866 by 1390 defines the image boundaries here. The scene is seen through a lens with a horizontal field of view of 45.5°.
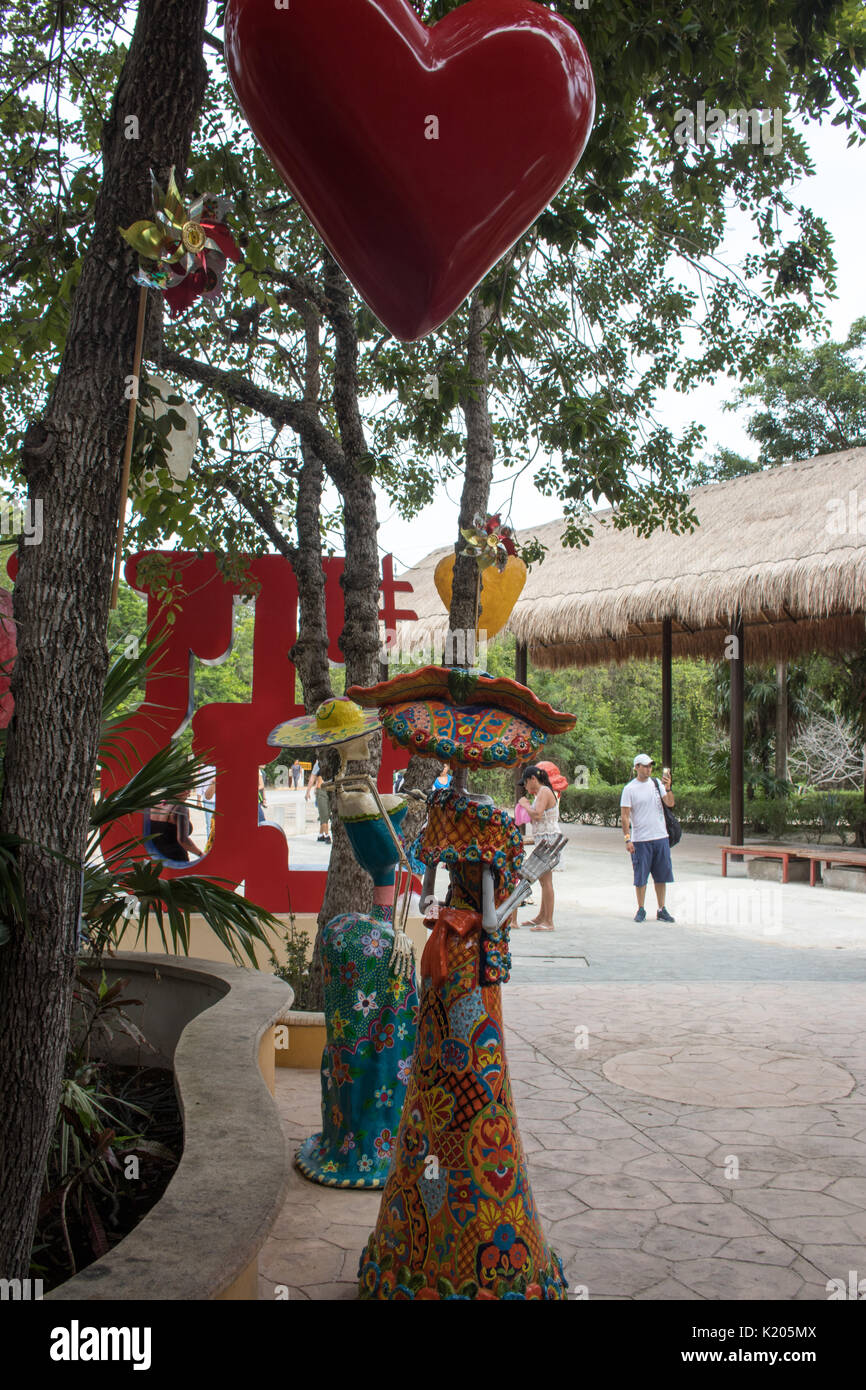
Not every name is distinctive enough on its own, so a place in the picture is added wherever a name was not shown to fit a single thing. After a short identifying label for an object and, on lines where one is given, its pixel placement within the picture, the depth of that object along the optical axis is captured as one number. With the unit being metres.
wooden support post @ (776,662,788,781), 18.31
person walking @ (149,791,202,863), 6.80
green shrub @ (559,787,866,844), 16.11
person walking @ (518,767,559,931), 8.60
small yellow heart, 5.39
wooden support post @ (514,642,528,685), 15.46
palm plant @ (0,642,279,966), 3.00
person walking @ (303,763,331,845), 13.92
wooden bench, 11.00
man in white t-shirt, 8.84
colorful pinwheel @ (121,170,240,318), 1.83
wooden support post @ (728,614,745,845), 12.29
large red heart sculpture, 1.58
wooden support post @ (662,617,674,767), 13.72
